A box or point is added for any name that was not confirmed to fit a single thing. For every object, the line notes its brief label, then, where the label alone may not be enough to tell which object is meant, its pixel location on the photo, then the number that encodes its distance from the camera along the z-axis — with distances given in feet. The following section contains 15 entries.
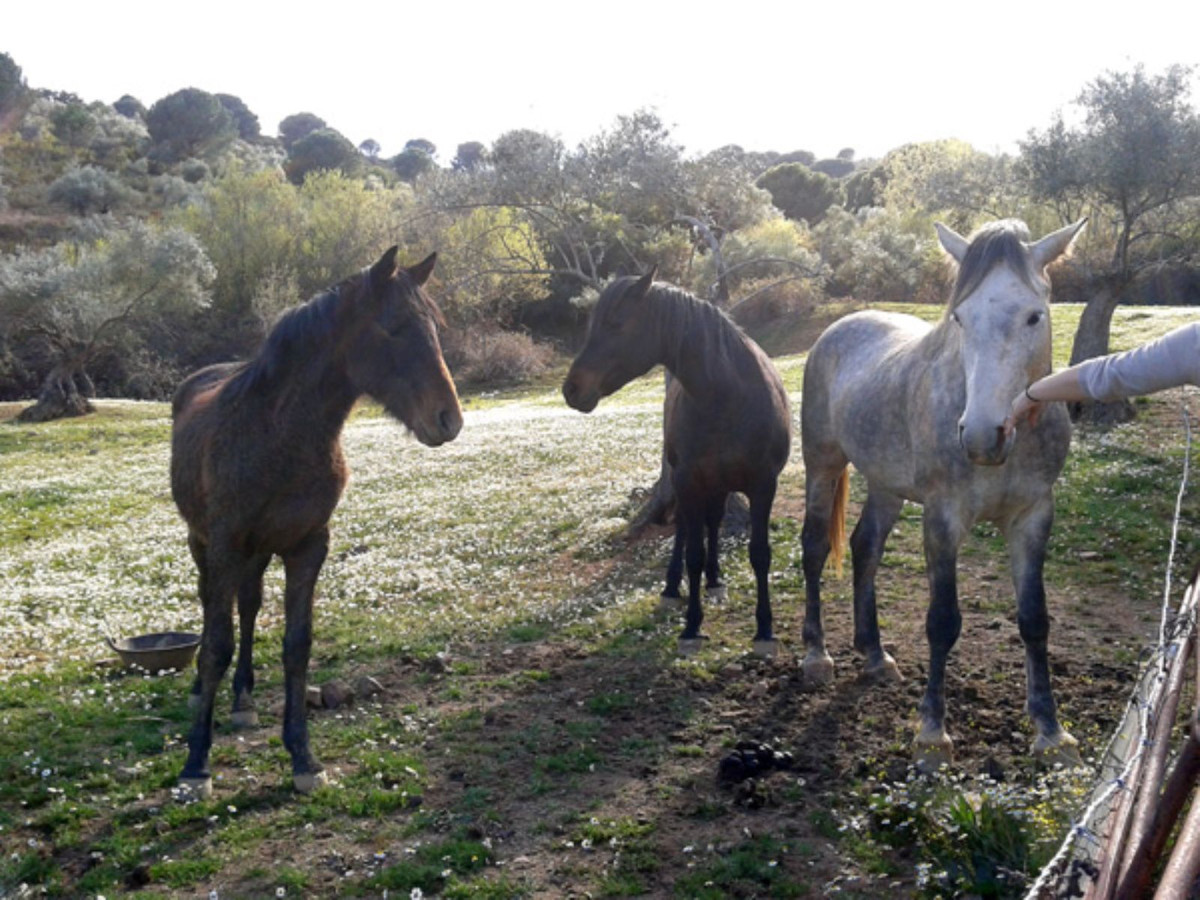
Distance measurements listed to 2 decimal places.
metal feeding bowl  26.71
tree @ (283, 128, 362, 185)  302.04
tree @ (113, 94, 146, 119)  450.46
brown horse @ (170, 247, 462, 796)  19.66
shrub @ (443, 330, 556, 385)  141.38
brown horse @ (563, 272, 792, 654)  27.58
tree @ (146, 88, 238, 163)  285.02
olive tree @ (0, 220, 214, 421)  117.60
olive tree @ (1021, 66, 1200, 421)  52.26
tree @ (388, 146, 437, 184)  390.83
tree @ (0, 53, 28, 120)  264.52
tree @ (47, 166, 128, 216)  211.82
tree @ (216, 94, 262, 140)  468.34
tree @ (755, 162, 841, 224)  242.17
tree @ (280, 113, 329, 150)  516.20
